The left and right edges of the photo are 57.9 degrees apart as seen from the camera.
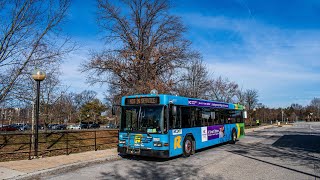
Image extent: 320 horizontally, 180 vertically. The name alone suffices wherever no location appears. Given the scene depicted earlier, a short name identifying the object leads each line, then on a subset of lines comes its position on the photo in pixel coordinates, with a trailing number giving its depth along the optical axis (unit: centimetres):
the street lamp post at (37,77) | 1203
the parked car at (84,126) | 7272
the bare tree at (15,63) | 1153
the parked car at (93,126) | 7536
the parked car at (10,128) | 4935
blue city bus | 1217
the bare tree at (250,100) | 6581
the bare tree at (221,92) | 4741
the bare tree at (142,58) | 2272
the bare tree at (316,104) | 14000
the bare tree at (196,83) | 3140
